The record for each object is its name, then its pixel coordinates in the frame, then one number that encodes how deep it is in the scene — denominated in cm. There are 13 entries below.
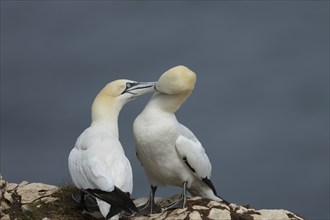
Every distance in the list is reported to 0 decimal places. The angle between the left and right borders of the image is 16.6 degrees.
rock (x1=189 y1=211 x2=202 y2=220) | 1534
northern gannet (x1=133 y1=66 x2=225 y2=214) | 1578
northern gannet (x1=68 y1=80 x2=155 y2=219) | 1452
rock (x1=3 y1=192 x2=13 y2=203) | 1620
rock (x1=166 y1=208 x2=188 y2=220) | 1545
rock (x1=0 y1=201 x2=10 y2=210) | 1606
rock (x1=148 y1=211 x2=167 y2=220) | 1566
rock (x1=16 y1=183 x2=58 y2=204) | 1672
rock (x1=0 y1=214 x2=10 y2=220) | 1573
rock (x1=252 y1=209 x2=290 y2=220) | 1562
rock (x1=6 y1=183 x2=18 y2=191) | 1730
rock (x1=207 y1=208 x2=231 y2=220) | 1540
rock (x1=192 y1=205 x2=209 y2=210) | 1563
